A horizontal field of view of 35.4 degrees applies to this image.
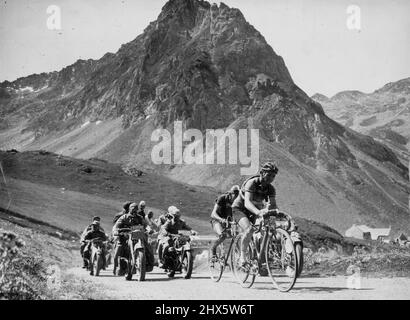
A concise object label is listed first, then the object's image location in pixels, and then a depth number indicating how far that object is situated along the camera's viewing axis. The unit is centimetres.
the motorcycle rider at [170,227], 1677
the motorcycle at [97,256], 1842
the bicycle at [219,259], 1424
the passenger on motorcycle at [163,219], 1714
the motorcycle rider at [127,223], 1633
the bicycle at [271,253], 1043
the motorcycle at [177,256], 1647
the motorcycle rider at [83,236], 2045
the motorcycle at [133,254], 1541
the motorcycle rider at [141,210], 1703
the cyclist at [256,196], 1157
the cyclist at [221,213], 1438
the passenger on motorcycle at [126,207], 1704
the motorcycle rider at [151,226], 1595
